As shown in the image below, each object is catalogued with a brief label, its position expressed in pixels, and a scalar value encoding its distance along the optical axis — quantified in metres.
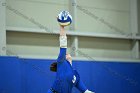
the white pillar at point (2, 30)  12.45
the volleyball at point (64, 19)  7.46
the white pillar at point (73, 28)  14.44
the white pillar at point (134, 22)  15.96
